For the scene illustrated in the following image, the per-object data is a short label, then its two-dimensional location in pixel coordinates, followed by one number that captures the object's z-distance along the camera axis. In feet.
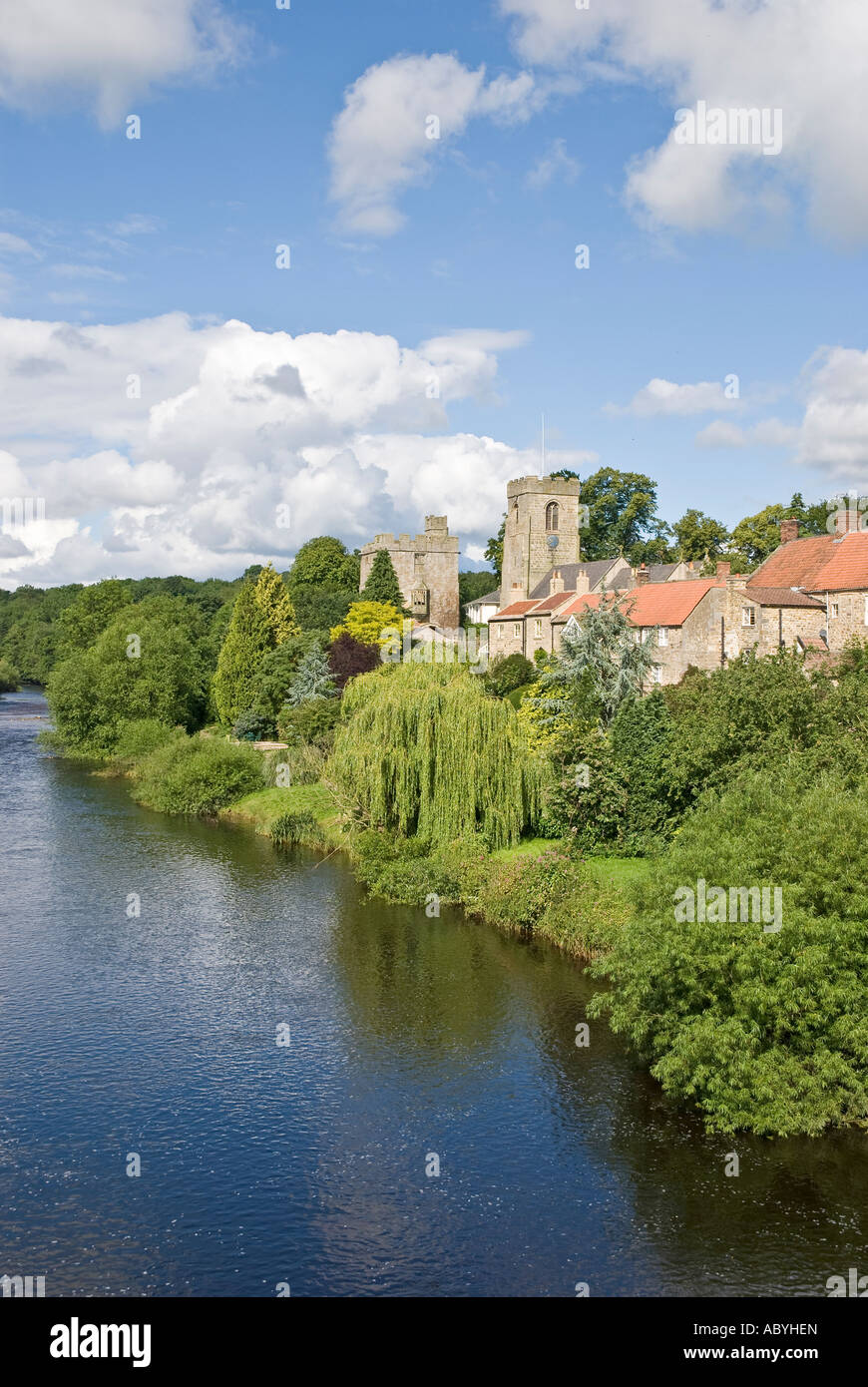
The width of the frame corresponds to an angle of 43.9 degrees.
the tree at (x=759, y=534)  231.50
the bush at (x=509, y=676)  169.89
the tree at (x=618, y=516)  265.95
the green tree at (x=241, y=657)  180.65
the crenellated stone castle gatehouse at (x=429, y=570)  262.26
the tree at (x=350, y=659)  171.63
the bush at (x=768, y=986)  52.70
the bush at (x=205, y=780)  137.18
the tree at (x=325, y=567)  303.89
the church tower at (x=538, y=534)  222.89
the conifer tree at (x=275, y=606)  193.88
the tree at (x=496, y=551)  289.72
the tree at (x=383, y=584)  241.14
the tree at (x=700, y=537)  249.96
